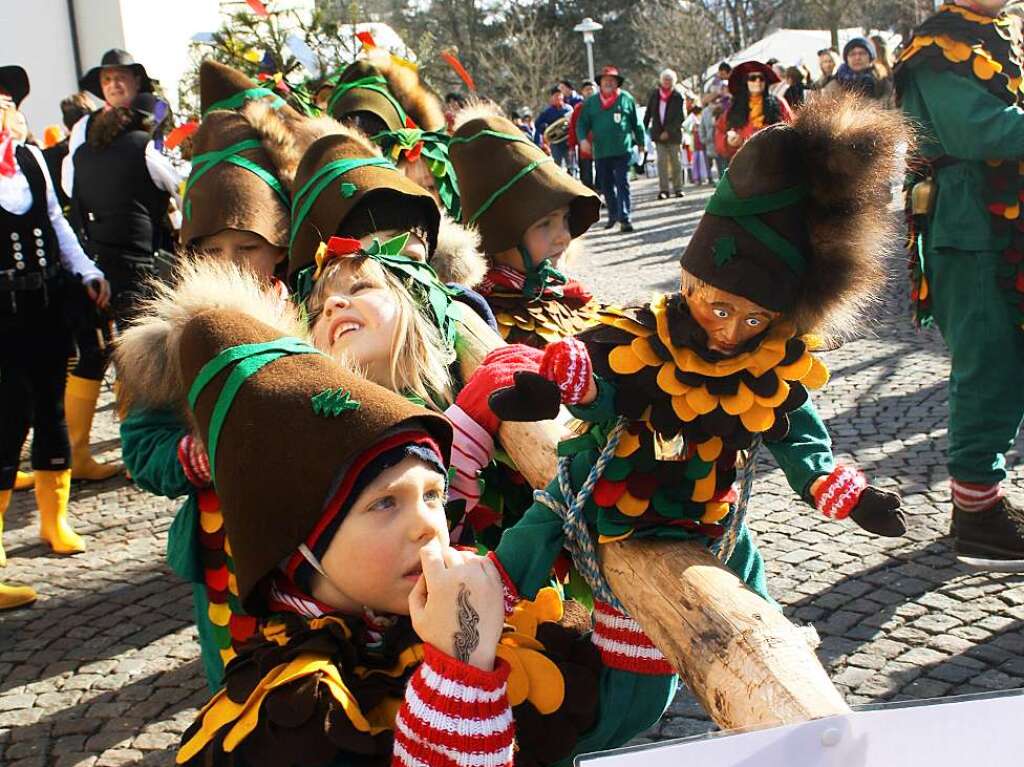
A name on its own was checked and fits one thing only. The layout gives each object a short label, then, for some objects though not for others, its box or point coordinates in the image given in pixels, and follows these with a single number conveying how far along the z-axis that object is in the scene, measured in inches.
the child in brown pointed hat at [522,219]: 143.1
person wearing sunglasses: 423.8
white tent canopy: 919.0
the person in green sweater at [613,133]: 561.9
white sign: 33.2
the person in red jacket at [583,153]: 631.6
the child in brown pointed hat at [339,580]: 61.2
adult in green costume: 144.0
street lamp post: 1035.9
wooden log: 50.8
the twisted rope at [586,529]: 73.2
